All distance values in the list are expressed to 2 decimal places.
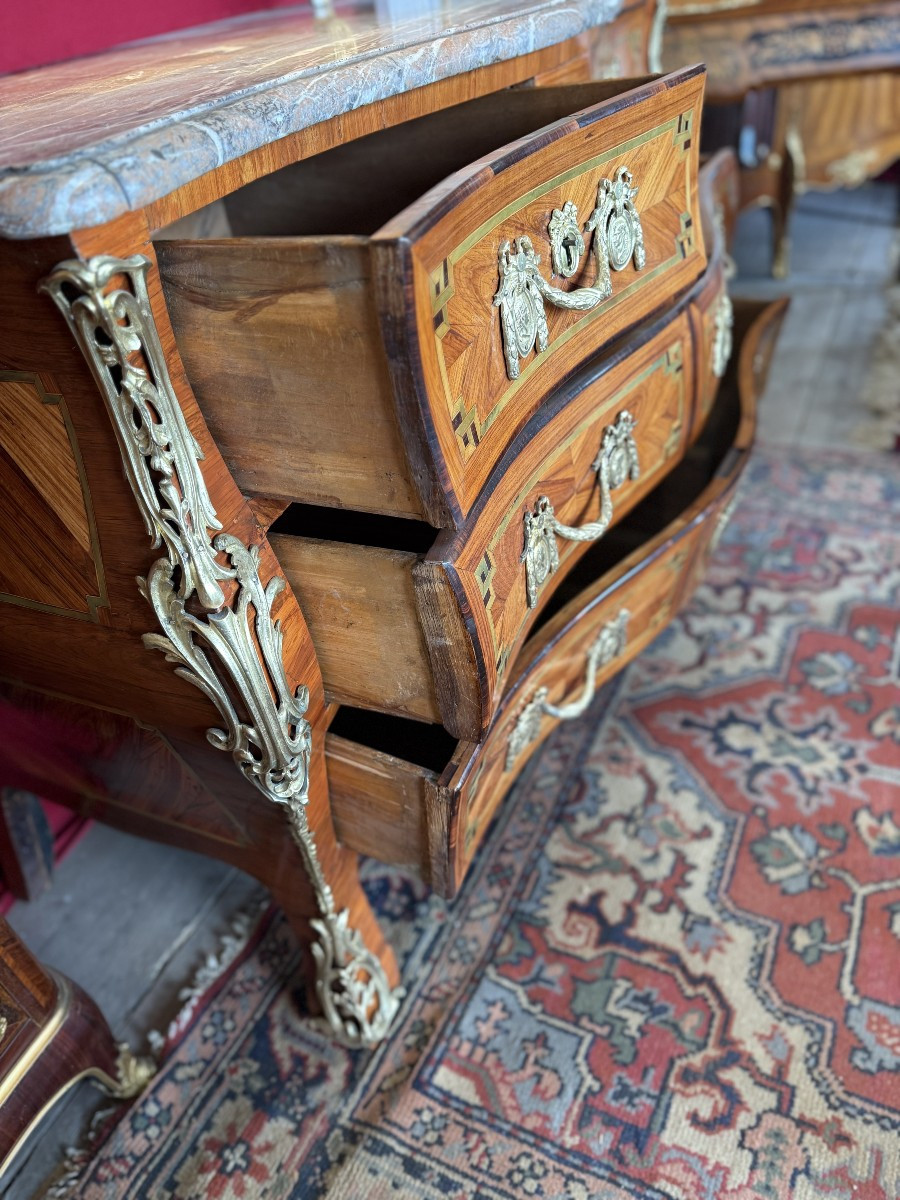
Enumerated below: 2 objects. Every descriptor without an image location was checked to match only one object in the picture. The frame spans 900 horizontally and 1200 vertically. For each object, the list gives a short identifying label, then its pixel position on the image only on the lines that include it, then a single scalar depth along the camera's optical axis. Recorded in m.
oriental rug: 0.81
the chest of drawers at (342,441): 0.47
